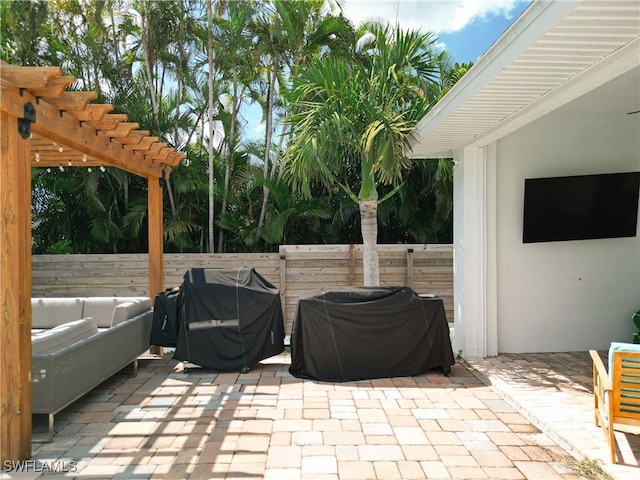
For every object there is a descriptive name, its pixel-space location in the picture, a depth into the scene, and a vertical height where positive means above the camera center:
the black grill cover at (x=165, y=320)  5.83 -0.98
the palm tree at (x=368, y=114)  5.74 +1.42
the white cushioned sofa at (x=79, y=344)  3.77 -0.99
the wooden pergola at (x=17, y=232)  3.27 +0.03
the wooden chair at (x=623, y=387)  3.25 -1.00
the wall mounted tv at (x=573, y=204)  5.90 +0.33
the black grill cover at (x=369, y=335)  5.15 -1.03
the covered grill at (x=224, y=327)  5.54 -1.01
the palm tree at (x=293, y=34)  8.64 +3.50
